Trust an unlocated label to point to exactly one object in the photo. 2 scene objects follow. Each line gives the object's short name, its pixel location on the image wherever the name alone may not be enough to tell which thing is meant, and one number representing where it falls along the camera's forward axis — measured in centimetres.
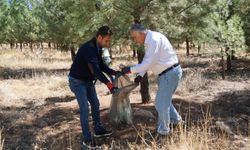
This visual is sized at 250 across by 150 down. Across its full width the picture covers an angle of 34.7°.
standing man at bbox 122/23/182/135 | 557
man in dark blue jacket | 580
